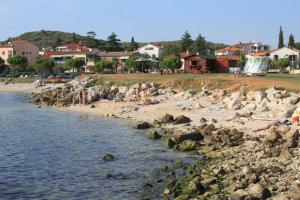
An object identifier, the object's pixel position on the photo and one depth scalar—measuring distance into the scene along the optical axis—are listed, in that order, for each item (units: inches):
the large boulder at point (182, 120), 1510.8
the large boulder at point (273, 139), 1020.3
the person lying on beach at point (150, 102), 2043.6
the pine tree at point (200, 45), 5723.4
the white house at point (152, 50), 5964.6
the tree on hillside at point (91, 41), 7052.2
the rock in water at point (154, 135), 1336.1
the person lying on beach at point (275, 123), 1215.6
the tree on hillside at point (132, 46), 6594.0
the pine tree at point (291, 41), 5634.8
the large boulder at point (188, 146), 1136.8
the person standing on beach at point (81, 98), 2388.5
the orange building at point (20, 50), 5816.9
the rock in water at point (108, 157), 1085.2
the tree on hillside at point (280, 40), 5585.6
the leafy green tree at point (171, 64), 3870.6
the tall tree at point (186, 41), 6094.0
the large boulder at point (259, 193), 676.1
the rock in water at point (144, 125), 1529.3
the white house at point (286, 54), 4608.8
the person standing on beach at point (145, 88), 2241.5
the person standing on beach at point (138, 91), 2247.0
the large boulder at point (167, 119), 1557.6
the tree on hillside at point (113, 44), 6515.8
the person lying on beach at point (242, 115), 1401.3
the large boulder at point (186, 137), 1198.9
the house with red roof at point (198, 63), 3706.9
